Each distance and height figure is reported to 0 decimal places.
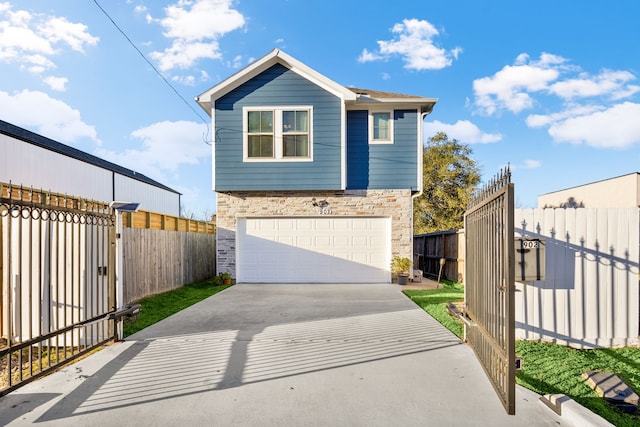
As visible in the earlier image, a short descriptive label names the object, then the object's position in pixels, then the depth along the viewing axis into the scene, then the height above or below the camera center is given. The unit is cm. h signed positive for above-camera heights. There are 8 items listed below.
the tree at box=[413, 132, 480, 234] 1738 +163
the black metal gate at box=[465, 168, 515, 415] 249 -67
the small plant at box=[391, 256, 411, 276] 977 -162
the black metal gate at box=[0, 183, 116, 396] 387 -85
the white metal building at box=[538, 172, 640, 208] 1586 +102
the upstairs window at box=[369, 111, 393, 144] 1019 +272
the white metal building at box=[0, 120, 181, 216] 1216 +207
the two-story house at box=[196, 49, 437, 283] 978 +116
